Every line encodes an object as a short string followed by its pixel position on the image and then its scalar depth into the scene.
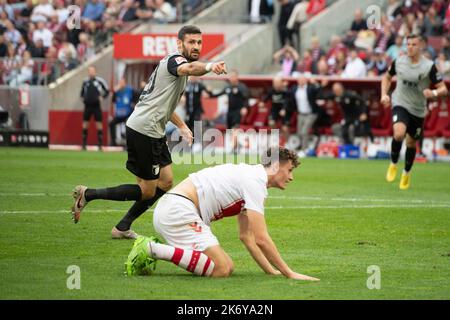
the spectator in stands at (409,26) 31.12
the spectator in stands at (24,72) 34.66
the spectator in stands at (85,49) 36.34
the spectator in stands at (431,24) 31.97
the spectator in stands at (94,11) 37.69
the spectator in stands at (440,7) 32.53
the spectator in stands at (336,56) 31.78
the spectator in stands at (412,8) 32.34
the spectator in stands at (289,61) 32.75
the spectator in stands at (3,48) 36.25
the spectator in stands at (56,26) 37.75
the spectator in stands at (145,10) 36.62
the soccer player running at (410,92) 19.14
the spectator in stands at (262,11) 35.58
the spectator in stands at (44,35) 37.25
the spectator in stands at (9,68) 34.75
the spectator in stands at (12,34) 37.25
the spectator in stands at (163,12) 36.62
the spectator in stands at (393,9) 32.59
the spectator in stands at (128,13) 37.06
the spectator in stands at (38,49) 36.59
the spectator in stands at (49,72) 35.12
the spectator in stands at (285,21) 34.78
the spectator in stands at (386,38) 31.81
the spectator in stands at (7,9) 38.47
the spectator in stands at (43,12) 38.59
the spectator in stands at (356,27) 32.81
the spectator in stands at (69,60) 35.66
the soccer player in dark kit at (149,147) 12.12
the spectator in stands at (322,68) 31.83
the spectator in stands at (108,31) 36.62
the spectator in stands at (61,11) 38.06
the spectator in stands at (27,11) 39.50
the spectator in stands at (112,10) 37.47
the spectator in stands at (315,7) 35.12
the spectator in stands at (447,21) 31.83
